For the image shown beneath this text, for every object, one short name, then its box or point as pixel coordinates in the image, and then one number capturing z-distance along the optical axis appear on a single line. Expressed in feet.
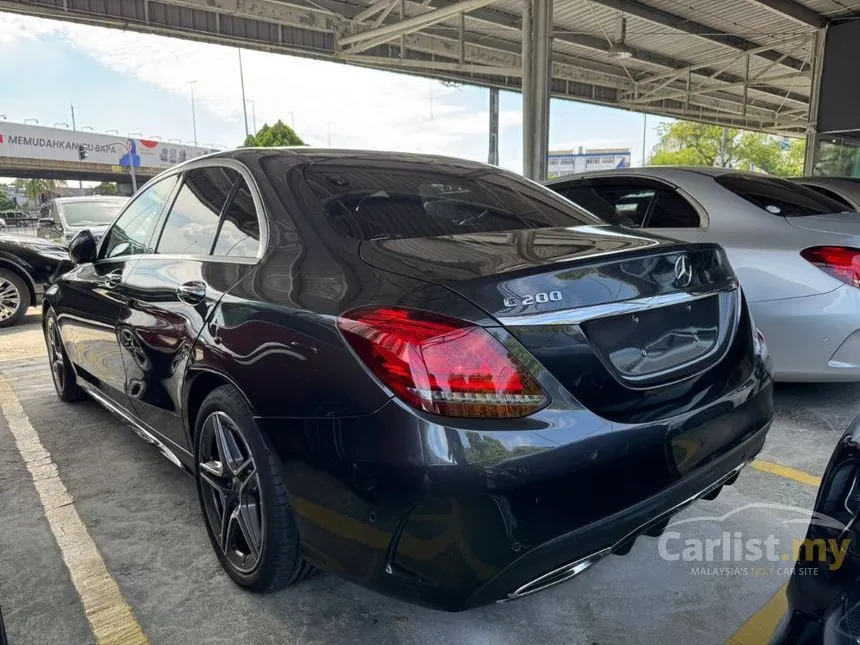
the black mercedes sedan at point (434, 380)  4.83
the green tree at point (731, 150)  170.50
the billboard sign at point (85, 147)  113.70
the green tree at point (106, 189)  162.48
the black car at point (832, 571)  3.58
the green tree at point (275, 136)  120.78
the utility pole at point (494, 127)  68.96
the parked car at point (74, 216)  30.83
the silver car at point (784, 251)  11.12
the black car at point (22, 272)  24.56
